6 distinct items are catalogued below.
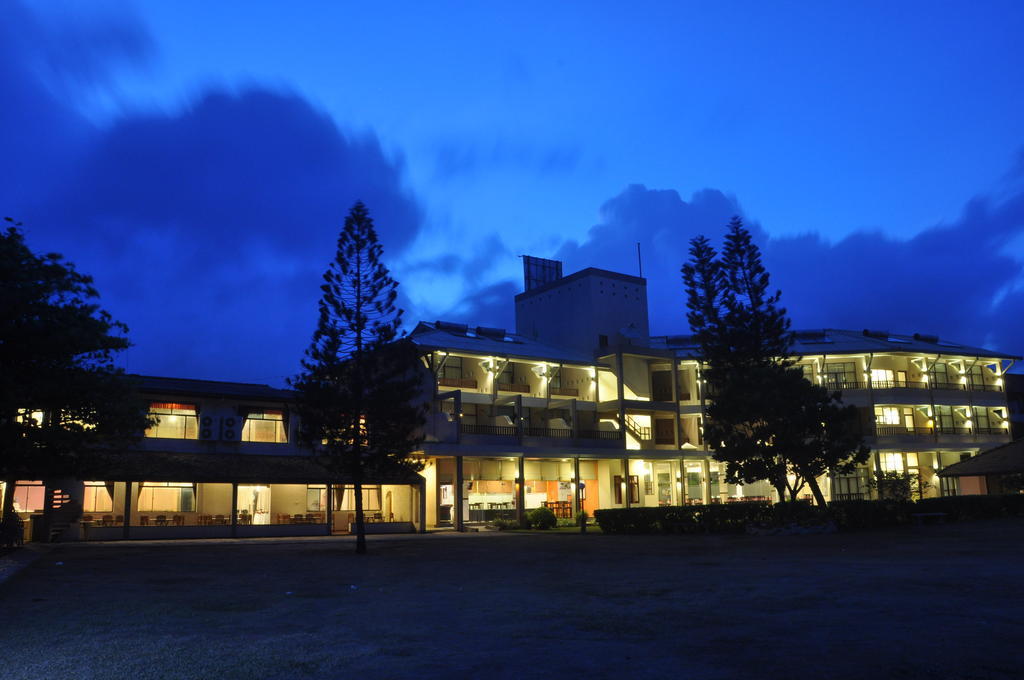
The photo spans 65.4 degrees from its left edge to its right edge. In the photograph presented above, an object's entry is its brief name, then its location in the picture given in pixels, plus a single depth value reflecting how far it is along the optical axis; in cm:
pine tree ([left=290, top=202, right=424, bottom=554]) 2742
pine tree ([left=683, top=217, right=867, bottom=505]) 3272
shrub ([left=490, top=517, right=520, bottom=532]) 4384
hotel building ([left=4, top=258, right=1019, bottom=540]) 3647
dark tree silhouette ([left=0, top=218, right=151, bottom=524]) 2238
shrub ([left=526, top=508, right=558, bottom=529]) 4284
